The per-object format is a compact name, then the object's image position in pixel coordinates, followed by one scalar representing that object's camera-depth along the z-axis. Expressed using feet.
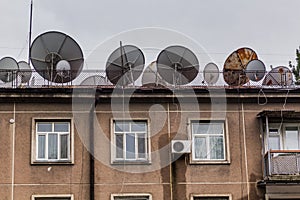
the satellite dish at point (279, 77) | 94.07
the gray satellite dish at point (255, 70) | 94.53
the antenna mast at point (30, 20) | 106.34
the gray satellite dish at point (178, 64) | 92.07
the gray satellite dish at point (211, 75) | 92.32
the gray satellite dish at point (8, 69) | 91.29
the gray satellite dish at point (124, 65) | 91.09
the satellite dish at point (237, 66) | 93.71
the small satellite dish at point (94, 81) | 90.86
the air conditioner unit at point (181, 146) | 86.84
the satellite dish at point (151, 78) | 92.13
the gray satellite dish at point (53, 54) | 91.50
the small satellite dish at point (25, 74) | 91.25
